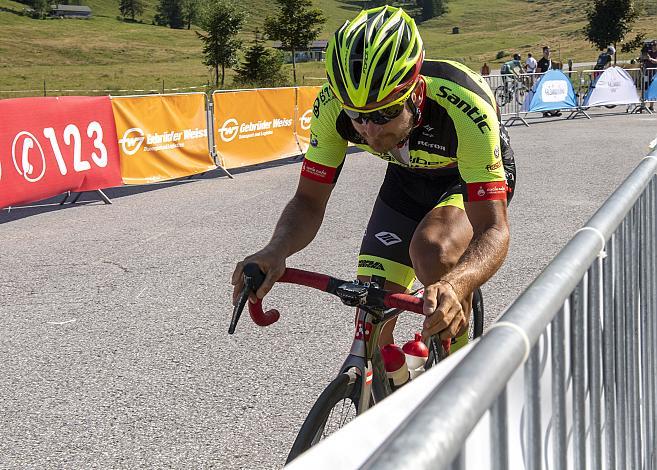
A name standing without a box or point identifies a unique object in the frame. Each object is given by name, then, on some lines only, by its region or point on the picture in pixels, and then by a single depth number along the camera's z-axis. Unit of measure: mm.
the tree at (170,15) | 181875
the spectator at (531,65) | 29000
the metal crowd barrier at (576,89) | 22516
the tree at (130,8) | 187625
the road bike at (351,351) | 2715
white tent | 23531
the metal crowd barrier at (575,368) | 1106
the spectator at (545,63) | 26584
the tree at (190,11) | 181500
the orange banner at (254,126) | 13828
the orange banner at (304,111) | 15852
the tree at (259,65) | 64938
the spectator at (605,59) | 27088
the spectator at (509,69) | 22436
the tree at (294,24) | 73750
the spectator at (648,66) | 25250
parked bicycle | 22156
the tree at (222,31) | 74250
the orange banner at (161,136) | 11867
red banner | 9969
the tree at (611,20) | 56688
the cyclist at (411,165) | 2807
